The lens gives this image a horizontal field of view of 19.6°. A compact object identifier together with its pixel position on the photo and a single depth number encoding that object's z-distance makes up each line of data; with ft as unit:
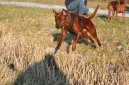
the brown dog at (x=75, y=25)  27.30
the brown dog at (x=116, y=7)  51.29
